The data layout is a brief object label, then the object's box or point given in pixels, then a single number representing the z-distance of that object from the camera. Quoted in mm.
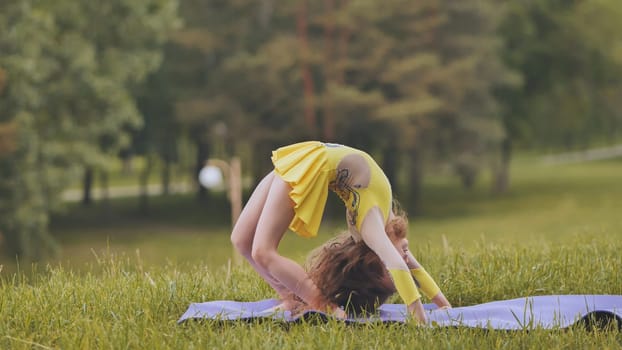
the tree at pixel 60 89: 23781
